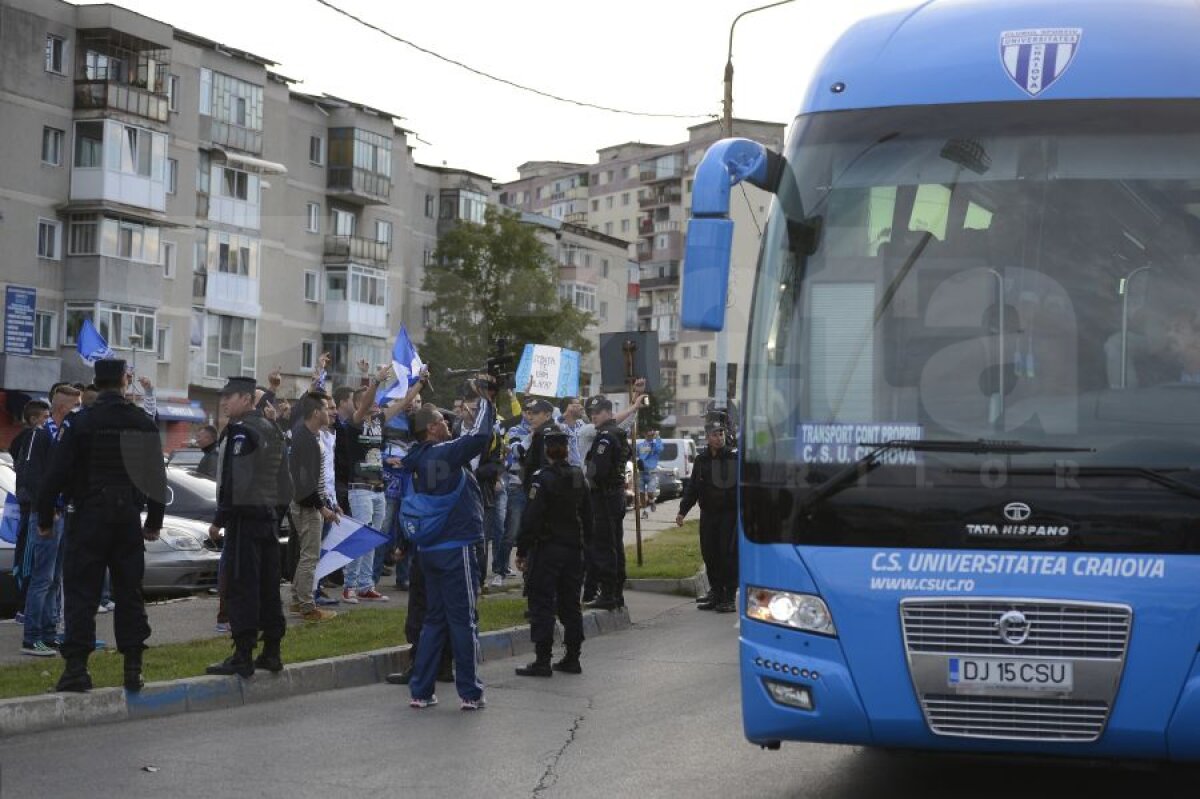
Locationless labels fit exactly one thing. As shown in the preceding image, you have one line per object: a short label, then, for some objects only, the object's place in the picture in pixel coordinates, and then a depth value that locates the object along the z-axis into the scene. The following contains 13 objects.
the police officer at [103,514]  10.05
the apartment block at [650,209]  121.88
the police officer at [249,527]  10.99
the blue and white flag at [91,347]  19.92
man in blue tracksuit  10.70
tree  64.31
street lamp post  28.67
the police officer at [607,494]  16.45
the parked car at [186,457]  25.45
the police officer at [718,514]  18.03
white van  55.50
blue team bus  6.67
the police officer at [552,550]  12.54
